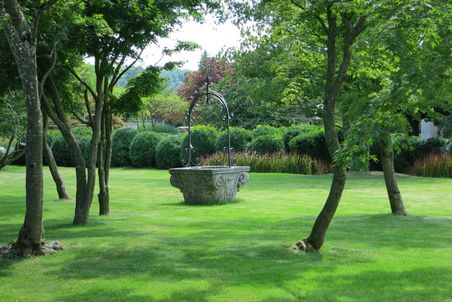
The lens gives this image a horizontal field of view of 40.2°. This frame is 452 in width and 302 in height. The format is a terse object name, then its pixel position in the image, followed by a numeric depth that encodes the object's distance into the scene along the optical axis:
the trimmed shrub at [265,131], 28.15
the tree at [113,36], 10.39
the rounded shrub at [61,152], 34.53
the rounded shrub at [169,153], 30.41
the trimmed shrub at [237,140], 28.53
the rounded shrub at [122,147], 33.28
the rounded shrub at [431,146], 24.12
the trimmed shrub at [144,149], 32.00
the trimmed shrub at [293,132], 26.96
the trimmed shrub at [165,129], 54.02
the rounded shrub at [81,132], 34.10
